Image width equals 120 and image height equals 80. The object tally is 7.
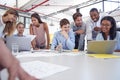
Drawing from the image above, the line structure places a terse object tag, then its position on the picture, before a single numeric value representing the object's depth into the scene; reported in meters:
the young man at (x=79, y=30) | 2.85
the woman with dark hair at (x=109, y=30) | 2.14
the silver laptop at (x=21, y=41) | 1.93
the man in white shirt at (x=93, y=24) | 2.76
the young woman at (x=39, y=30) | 2.76
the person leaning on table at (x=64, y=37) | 2.52
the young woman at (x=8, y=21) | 2.33
